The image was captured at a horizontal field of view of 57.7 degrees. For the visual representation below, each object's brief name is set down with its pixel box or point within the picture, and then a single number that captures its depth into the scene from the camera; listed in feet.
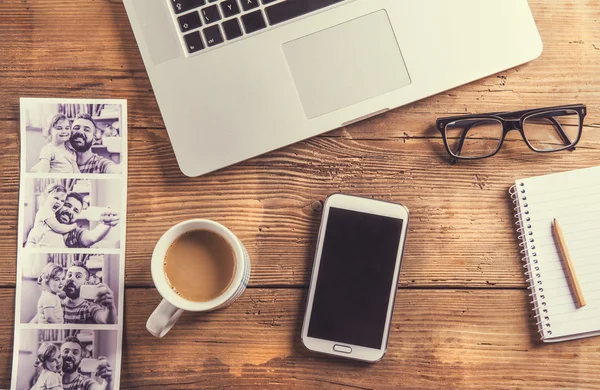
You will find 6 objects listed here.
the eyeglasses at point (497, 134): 2.72
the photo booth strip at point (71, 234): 2.65
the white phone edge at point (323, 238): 2.64
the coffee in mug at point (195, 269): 2.35
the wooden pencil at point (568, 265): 2.64
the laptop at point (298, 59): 2.44
